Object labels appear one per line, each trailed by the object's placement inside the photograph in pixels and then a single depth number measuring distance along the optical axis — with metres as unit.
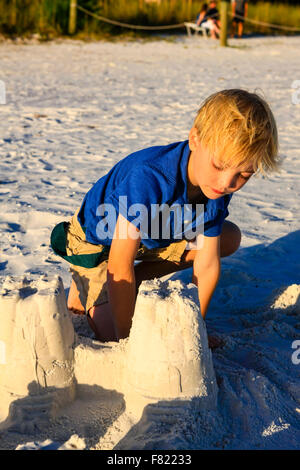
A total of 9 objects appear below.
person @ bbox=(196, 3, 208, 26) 14.80
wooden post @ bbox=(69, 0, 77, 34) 12.77
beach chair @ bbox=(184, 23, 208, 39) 14.68
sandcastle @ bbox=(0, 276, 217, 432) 1.67
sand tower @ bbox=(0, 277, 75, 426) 1.73
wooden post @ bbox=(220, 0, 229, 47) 12.16
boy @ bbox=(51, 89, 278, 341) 1.91
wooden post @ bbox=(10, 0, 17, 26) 12.34
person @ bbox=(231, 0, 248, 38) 15.74
